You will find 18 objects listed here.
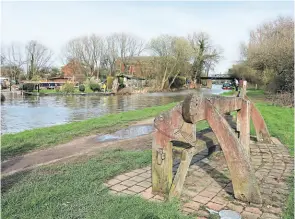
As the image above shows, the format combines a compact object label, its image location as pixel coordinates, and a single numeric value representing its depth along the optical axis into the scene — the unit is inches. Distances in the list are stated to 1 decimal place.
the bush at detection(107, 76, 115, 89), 1803.6
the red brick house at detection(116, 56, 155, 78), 2233.0
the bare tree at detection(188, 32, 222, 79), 2485.2
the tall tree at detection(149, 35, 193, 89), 2111.2
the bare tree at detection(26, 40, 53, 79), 2816.4
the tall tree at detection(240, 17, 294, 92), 809.5
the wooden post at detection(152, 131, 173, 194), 148.2
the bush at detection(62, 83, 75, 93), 1568.7
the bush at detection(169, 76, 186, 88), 2319.1
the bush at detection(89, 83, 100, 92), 1707.7
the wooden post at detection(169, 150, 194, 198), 144.4
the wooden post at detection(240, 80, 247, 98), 269.2
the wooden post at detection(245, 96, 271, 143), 277.3
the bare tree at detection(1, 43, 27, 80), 2770.7
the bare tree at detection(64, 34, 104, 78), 2807.6
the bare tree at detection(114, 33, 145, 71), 2751.0
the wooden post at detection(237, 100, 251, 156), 228.4
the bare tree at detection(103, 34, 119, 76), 2783.0
